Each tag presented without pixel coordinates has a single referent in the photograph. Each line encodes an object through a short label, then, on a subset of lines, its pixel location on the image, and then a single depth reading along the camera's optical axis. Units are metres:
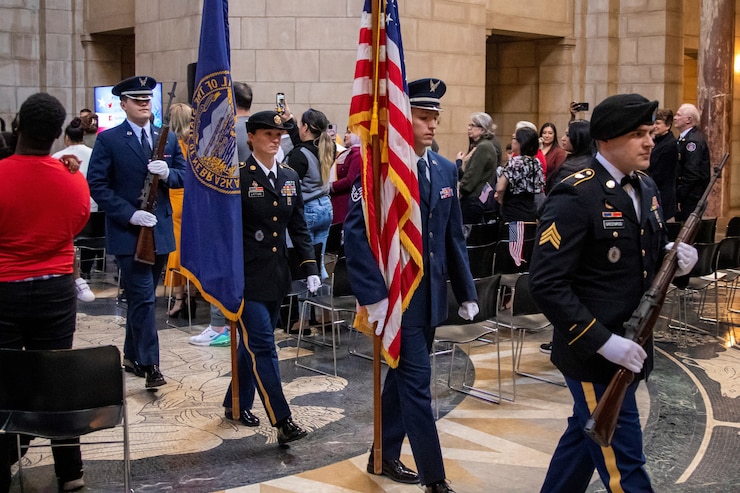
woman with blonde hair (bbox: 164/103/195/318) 8.55
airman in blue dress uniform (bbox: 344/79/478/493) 4.55
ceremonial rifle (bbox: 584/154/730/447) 3.33
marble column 14.66
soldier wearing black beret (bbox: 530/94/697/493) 3.50
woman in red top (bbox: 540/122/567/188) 10.52
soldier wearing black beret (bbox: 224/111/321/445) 5.49
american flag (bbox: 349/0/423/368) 4.65
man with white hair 9.80
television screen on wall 14.12
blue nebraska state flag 5.60
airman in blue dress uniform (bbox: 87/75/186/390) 6.61
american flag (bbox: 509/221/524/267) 8.48
